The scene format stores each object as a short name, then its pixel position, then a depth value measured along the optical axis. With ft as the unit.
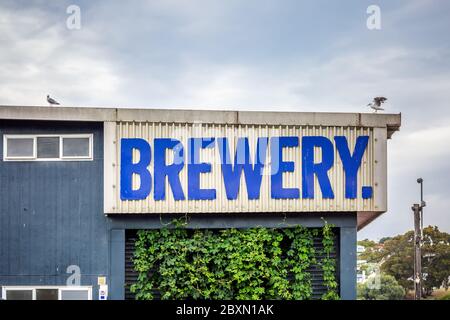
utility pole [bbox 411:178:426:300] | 73.92
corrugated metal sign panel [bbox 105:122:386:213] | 44.73
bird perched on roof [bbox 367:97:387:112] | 46.50
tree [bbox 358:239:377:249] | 143.44
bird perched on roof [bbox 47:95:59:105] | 44.70
